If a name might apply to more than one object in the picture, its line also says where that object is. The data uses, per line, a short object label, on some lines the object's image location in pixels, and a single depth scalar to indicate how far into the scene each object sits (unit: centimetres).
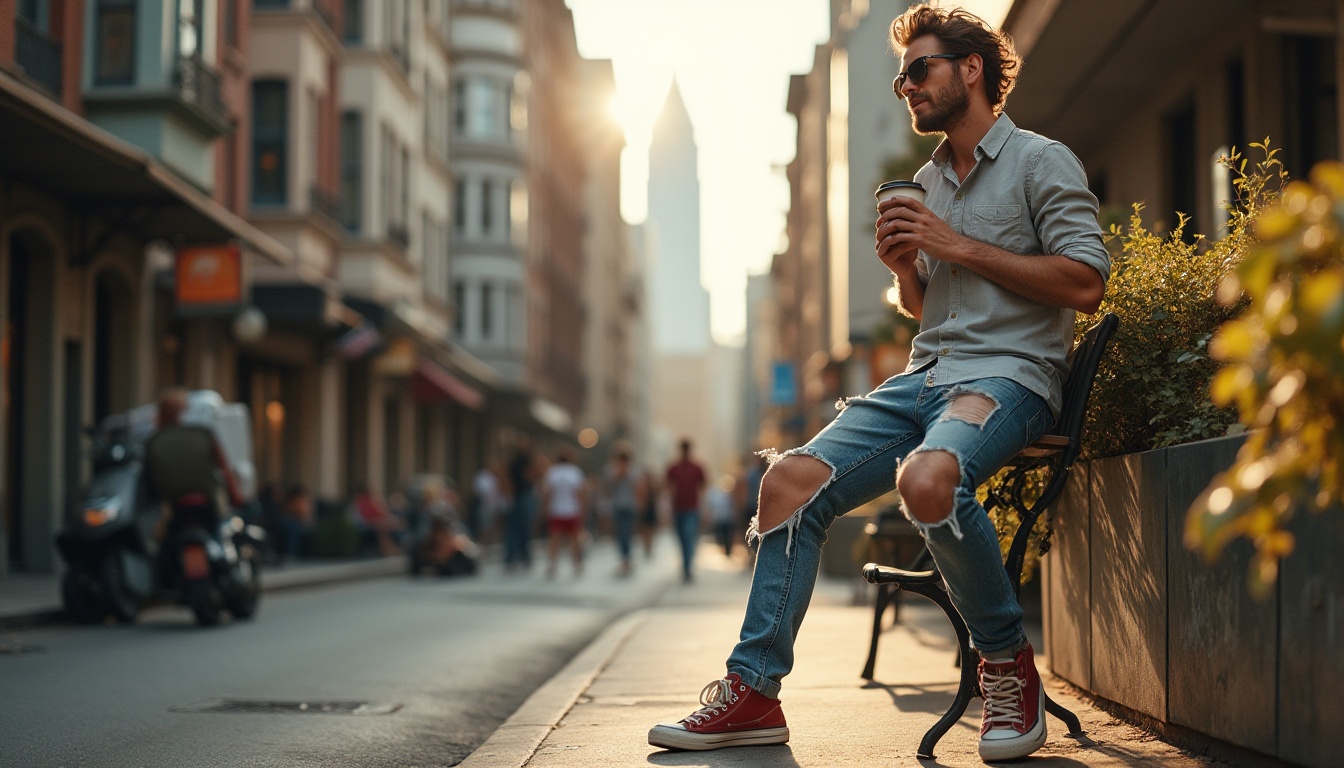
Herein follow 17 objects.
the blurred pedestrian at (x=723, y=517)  2878
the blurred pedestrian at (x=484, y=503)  2973
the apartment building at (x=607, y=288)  8350
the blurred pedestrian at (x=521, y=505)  2262
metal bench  412
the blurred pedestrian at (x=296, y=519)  2297
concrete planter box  316
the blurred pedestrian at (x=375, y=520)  2559
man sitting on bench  398
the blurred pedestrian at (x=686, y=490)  2077
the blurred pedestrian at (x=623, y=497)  2211
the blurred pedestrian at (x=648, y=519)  2951
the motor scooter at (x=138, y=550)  1095
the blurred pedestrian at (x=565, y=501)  2147
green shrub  439
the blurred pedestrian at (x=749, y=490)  2353
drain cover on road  646
